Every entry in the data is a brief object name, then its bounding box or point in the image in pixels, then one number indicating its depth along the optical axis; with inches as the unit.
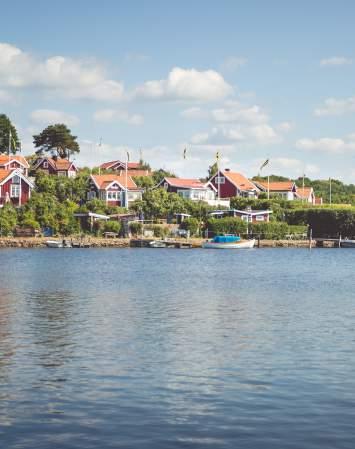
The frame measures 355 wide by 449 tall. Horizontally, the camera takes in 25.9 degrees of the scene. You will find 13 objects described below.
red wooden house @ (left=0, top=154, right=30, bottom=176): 5708.7
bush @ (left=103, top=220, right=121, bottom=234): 4822.8
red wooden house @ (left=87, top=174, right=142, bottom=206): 5369.1
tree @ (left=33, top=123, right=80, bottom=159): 6456.7
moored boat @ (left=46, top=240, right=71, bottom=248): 4446.4
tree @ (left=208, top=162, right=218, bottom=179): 6766.7
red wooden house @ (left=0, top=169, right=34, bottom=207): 4990.2
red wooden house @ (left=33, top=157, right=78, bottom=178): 5831.7
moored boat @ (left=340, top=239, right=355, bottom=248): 4968.5
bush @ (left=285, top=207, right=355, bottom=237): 5078.7
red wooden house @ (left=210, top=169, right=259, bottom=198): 5969.5
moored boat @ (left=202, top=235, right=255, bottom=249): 4565.7
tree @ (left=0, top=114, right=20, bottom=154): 6491.1
